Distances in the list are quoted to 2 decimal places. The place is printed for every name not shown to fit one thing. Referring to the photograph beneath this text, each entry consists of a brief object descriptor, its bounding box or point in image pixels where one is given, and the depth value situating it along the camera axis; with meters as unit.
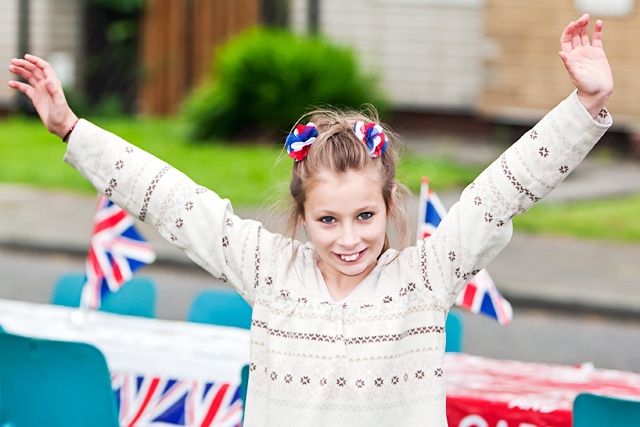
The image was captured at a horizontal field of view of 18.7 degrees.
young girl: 4.85
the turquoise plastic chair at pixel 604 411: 5.30
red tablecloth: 6.16
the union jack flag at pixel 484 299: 7.65
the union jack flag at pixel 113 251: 8.50
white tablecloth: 7.14
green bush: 24.23
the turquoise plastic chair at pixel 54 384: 6.30
